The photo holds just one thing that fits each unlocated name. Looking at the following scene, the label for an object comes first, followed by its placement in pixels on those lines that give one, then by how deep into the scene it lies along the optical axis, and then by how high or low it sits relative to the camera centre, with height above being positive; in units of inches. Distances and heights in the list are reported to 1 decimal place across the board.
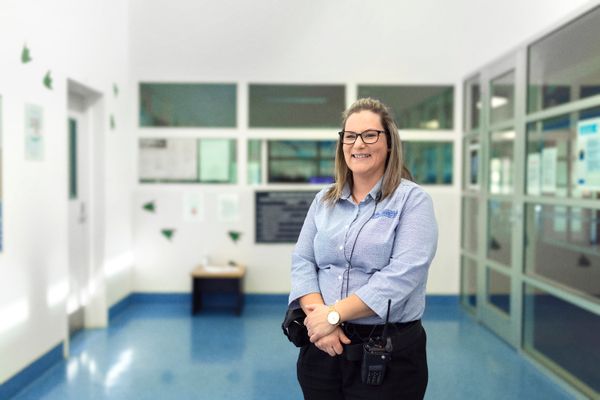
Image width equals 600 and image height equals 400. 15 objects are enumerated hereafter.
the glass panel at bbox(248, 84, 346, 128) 210.2 +31.1
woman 55.6 -11.4
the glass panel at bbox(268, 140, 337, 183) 212.1 +8.2
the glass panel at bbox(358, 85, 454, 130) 209.6 +32.4
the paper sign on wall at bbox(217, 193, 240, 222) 211.3 -10.6
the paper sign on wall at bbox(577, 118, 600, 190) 113.0 +6.2
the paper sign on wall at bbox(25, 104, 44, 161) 125.3 +11.6
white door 166.7 -11.6
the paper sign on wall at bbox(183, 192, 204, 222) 211.3 -11.3
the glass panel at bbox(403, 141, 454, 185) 211.9 +8.0
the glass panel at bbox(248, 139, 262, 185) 211.9 +7.7
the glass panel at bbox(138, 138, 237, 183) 211.8 +7.9
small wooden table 193.8 -41.0
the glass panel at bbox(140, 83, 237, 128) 210.7 +31.0
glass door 156.4 -7.5
